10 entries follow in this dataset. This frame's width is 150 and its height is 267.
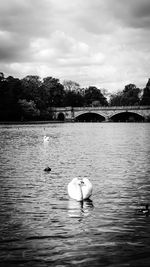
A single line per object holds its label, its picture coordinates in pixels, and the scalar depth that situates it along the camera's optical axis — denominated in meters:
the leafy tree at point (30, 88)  129.06
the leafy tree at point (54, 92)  166.38
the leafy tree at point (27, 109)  118.31
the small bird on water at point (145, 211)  10.89
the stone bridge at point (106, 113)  148.00
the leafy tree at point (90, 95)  199.25
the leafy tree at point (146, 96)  161.38
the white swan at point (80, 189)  12.49
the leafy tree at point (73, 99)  176.64
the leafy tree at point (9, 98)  113.69
